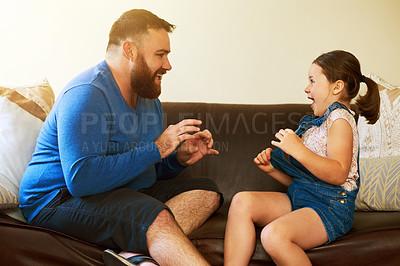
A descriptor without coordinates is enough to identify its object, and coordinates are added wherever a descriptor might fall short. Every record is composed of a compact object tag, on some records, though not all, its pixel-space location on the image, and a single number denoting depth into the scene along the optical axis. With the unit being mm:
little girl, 1480
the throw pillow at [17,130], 1637
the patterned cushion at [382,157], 1849
